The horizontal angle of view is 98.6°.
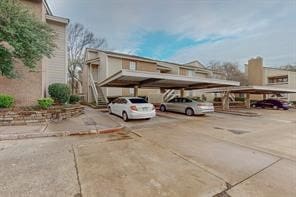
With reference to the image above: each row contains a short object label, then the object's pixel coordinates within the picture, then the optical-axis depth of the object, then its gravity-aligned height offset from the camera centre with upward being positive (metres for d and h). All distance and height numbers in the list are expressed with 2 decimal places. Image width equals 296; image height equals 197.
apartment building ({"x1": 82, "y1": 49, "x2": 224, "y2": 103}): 14.62 +3.72
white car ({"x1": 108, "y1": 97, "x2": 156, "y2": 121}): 7.70 -0.70
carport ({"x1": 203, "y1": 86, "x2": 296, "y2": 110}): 13.40 +0.86
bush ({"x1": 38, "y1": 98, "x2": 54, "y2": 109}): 7.24 -0.29
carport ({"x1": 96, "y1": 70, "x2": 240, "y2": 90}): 7.72 +1.34
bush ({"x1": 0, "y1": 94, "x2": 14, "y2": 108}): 6.69 -0.16
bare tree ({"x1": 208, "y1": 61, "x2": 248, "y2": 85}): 27.95 +6.63
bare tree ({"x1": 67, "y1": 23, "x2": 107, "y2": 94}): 21.74 +9.12
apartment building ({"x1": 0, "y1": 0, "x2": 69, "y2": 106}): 7.62 +1.72
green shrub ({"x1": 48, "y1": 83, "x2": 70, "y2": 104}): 8.33 +0.38
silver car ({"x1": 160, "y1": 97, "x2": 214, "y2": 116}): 10.13 -0.78
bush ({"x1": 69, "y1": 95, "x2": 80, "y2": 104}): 10.21 -0.10
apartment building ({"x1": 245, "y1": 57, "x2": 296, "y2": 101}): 25.13 +4.35
